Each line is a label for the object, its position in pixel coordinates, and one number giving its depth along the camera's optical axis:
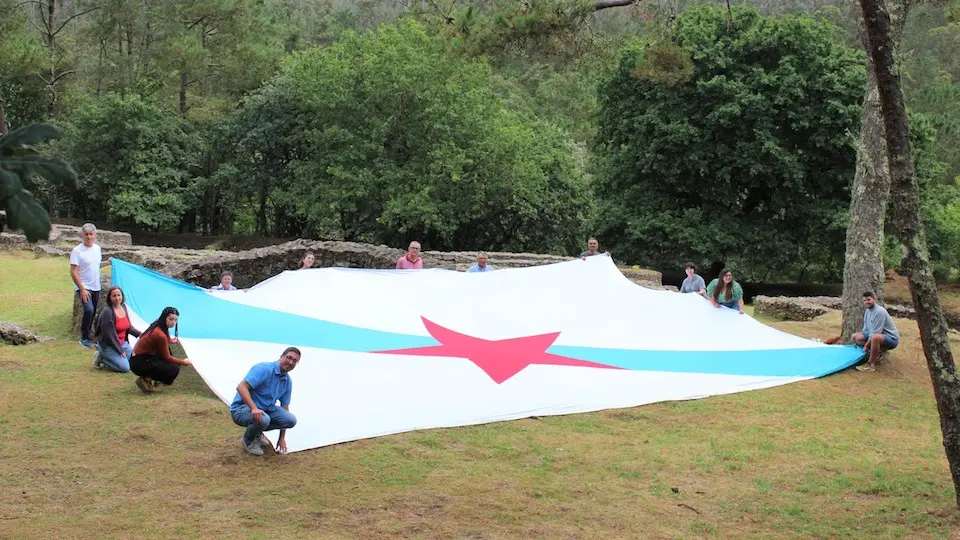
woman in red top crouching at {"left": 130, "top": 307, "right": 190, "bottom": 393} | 9.91
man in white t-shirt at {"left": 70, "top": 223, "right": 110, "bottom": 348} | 12.30
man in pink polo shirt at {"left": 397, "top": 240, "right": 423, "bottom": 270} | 14.77
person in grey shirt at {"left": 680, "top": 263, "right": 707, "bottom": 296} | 14.41
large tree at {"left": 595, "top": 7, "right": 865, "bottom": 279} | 26.61
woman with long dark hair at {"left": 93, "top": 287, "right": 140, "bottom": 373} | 10.91
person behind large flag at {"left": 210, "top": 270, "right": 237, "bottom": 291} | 13.27
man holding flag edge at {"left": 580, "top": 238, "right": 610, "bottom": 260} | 15.46
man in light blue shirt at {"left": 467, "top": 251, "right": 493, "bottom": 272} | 14.91
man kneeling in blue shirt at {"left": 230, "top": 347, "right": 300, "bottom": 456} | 7.47
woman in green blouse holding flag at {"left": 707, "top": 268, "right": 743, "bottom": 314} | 13.02
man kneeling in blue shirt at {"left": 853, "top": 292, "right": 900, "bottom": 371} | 11.46
